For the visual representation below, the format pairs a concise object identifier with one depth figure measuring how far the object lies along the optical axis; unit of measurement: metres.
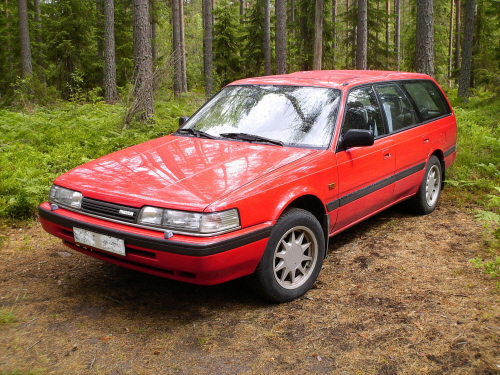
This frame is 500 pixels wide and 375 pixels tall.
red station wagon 3.25
